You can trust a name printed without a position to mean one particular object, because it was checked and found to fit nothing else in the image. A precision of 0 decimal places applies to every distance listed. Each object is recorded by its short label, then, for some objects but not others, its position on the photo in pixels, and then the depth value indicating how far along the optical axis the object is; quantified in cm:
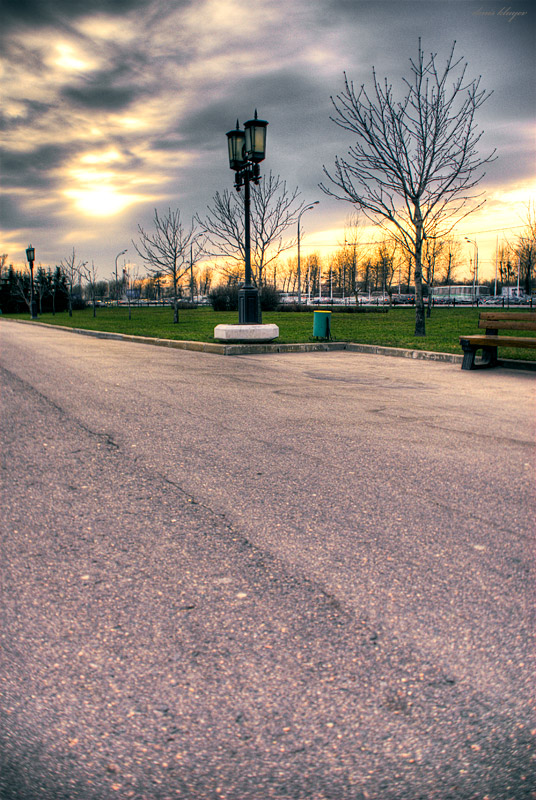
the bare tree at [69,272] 7221
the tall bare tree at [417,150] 1881
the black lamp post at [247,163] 1539
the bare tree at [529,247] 3759
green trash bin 1656
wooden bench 984
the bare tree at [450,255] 7009
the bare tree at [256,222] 3260
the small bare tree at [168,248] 3966
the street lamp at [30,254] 4266
